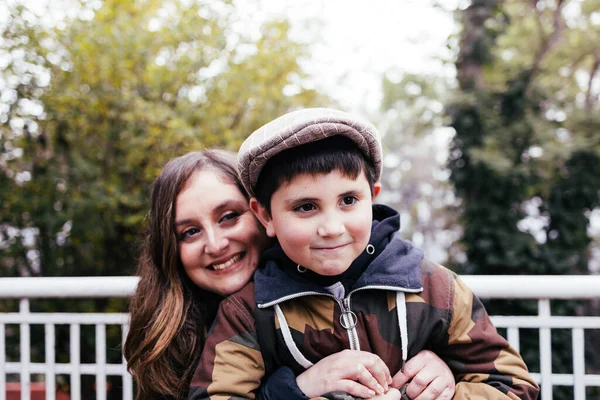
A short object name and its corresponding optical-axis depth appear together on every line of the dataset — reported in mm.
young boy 1365
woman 1636
